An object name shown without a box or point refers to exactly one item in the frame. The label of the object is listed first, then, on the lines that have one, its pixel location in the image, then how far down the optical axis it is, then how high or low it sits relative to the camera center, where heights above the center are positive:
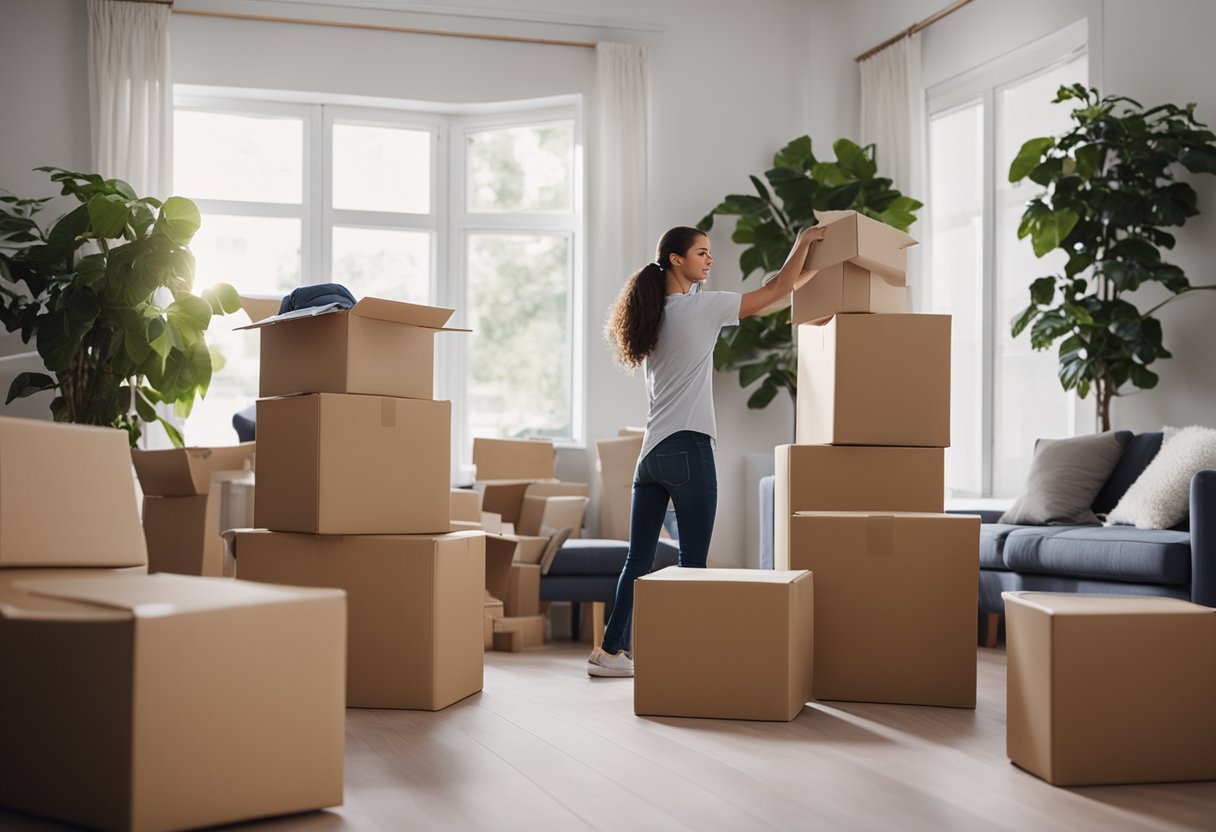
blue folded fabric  3.25 +0.36
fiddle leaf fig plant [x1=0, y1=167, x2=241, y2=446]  4.82 +0.50
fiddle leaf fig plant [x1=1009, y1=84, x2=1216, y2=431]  4.45 +0.80
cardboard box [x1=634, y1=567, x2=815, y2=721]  2.93 -0.53
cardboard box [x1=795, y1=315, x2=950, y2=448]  3.33 +0.14
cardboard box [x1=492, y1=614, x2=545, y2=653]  4.50 -0.77
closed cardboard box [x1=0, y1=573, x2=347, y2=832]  1.84 -0.44
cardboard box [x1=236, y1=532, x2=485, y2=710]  3.10 -0.44
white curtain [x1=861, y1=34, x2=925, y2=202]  6.05 +1.61
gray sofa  3.33 -0.38
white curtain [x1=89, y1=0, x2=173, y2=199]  5.63 +1.57
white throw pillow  3.82 -0.17
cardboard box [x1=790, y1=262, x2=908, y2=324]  3.35 +0.39
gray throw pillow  4.30 -0.18
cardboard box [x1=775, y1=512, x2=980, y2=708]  3.14 -0.46
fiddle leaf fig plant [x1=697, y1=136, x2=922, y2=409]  5.68 +1.05
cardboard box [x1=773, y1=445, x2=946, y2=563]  3.38 -0.14
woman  3.43 +0.17
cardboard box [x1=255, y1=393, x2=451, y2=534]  3.08 -0.10
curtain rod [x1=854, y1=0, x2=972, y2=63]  5.78 +2.01
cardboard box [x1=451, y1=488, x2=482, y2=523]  4.79 -0.31
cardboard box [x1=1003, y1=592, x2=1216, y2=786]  2.30 -0.51
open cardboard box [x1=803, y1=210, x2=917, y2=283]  3.26 +0.51
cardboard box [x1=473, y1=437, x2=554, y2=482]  5.62 -0.14
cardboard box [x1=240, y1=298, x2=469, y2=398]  3.12 +0.21
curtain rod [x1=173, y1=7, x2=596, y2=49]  5.83 +2.00
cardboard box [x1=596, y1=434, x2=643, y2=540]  5.53 -0.24
